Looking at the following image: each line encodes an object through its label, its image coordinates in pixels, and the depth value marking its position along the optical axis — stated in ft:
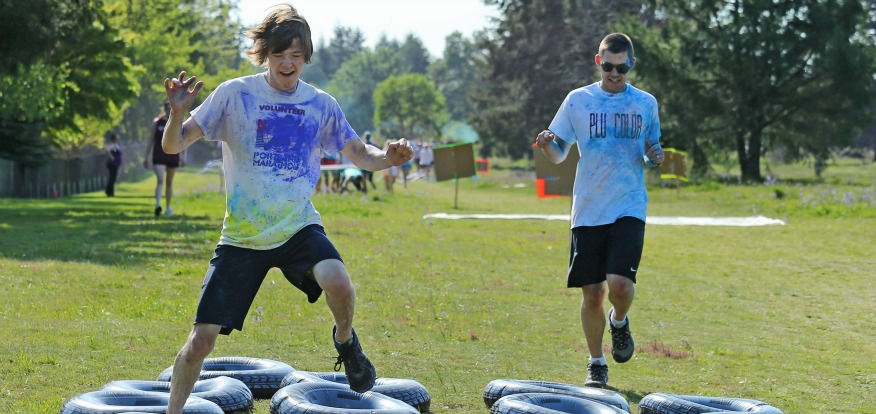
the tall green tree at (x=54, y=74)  89.86
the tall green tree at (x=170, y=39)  179.11
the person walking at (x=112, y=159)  124.77
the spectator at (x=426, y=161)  172.86
